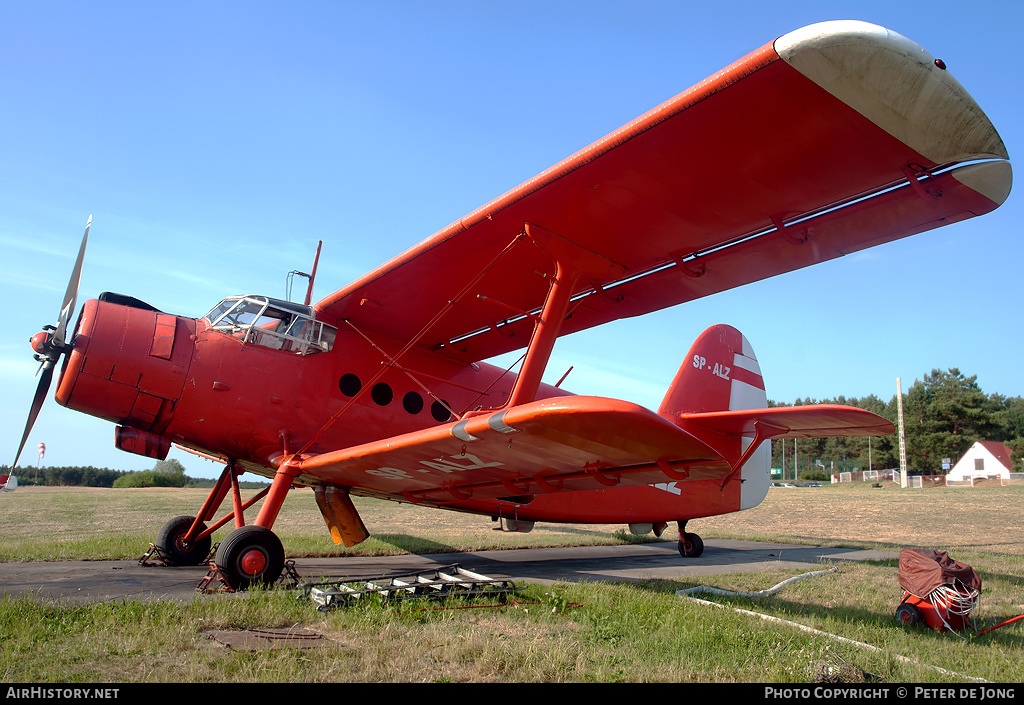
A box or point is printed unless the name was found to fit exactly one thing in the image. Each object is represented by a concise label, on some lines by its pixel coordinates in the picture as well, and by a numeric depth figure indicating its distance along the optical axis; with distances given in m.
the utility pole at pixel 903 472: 40.53
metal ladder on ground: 4.62
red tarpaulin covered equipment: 4.54
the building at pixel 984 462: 51.78
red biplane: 3.86
